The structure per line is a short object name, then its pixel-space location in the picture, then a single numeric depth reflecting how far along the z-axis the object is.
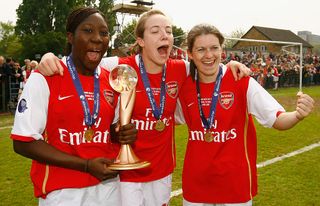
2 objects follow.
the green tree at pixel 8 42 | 56.71
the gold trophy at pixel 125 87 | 2.44
